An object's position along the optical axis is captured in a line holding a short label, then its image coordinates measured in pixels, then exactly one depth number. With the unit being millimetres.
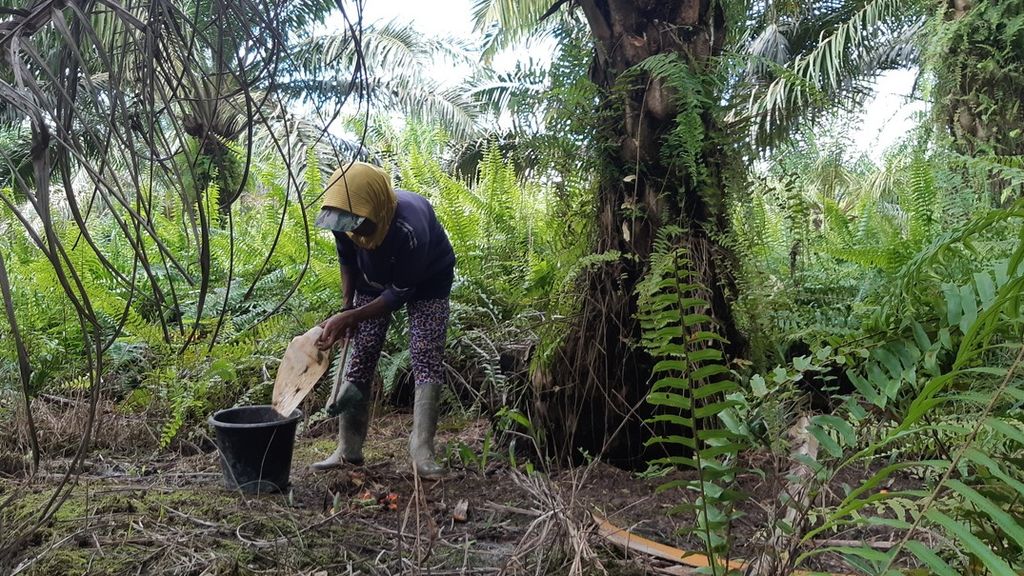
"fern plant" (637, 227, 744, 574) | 1592
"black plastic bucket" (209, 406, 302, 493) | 2871
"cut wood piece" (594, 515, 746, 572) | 2100
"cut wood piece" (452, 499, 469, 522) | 2665
